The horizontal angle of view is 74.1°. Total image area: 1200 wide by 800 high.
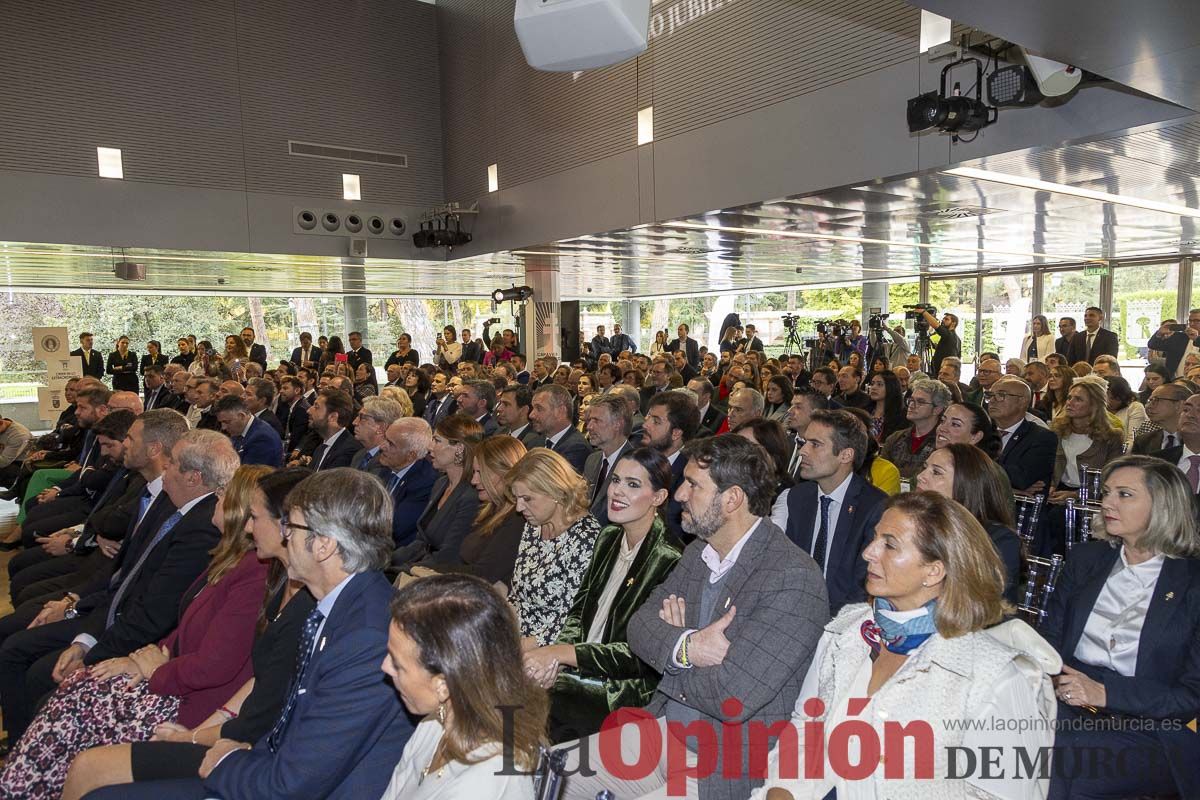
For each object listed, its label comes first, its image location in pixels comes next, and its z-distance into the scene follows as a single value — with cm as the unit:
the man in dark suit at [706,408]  671
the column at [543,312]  1279
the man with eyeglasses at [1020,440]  460
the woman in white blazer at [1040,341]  1026
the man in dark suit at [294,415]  801
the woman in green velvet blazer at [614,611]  238
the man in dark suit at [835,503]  305
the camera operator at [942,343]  1061
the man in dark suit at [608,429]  441
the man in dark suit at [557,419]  505
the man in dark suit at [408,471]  450
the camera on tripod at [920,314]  1072
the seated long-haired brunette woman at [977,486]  271
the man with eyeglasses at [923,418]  477
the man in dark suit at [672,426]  438
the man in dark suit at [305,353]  1356
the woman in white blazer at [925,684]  162
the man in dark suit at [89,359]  1273
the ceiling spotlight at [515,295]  1318
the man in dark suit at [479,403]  624
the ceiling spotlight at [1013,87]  492
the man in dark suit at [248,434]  570
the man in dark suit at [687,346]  1463
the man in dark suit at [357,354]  1250
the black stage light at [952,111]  538
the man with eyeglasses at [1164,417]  469
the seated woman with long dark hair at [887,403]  615
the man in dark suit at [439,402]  772
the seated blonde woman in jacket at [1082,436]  479
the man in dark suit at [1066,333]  954
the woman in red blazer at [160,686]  242
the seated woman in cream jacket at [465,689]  145
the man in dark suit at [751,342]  1402
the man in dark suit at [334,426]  553
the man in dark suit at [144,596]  289
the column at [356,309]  1758
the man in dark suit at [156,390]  908
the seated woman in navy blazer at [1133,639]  211
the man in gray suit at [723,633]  196
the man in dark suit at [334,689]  180
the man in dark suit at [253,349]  1290
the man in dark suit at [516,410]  587
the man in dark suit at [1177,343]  874
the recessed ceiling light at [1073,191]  646
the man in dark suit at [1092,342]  905
